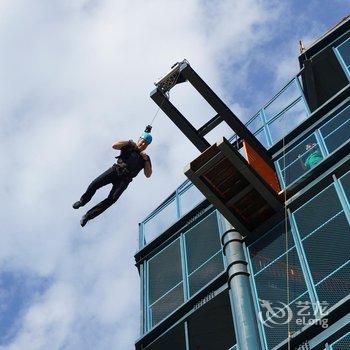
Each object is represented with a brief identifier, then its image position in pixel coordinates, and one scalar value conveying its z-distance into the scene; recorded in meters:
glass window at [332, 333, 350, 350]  14.05
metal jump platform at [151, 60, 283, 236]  17.91
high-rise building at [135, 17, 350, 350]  15.58
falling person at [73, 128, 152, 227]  18.92
